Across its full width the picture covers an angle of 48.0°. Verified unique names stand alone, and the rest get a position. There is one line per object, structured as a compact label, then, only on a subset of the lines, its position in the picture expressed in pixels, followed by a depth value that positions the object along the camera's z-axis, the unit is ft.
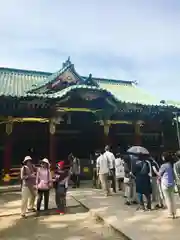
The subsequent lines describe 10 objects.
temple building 32.67
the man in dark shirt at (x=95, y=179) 29.50
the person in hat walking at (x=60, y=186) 19.00
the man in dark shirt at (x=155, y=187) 19.61
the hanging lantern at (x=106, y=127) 37.24
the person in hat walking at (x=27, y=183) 18.68
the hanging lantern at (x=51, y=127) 33.46
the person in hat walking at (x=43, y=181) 19.40
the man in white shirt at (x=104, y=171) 24.19
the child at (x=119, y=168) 24.43
